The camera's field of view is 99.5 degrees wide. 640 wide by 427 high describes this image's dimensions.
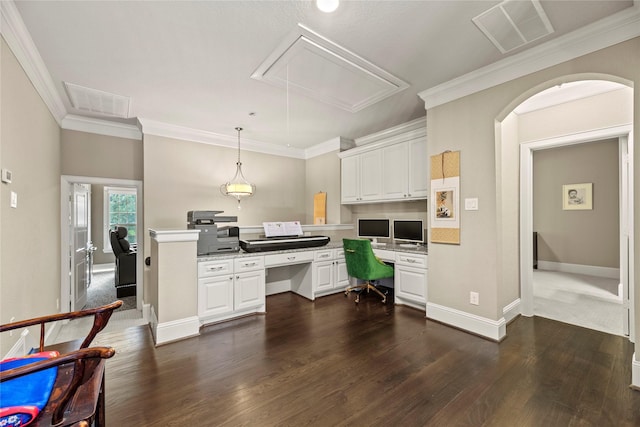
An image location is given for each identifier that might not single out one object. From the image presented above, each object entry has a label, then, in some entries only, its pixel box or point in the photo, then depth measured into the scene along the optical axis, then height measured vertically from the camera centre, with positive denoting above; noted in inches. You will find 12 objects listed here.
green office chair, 145.9 -27.6
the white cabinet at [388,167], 146.6 +28.2
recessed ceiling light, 69.7 +54.5
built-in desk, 122.6 -33.8
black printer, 125.0 -9.3
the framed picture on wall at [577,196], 215.8 +12.7
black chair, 197.3 -38.5
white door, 148.9 -18.8
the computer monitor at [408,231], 150.9 -10.2
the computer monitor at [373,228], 172.4 -9.8
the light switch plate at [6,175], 73.6 +11.3
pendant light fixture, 156.8 +16.6
